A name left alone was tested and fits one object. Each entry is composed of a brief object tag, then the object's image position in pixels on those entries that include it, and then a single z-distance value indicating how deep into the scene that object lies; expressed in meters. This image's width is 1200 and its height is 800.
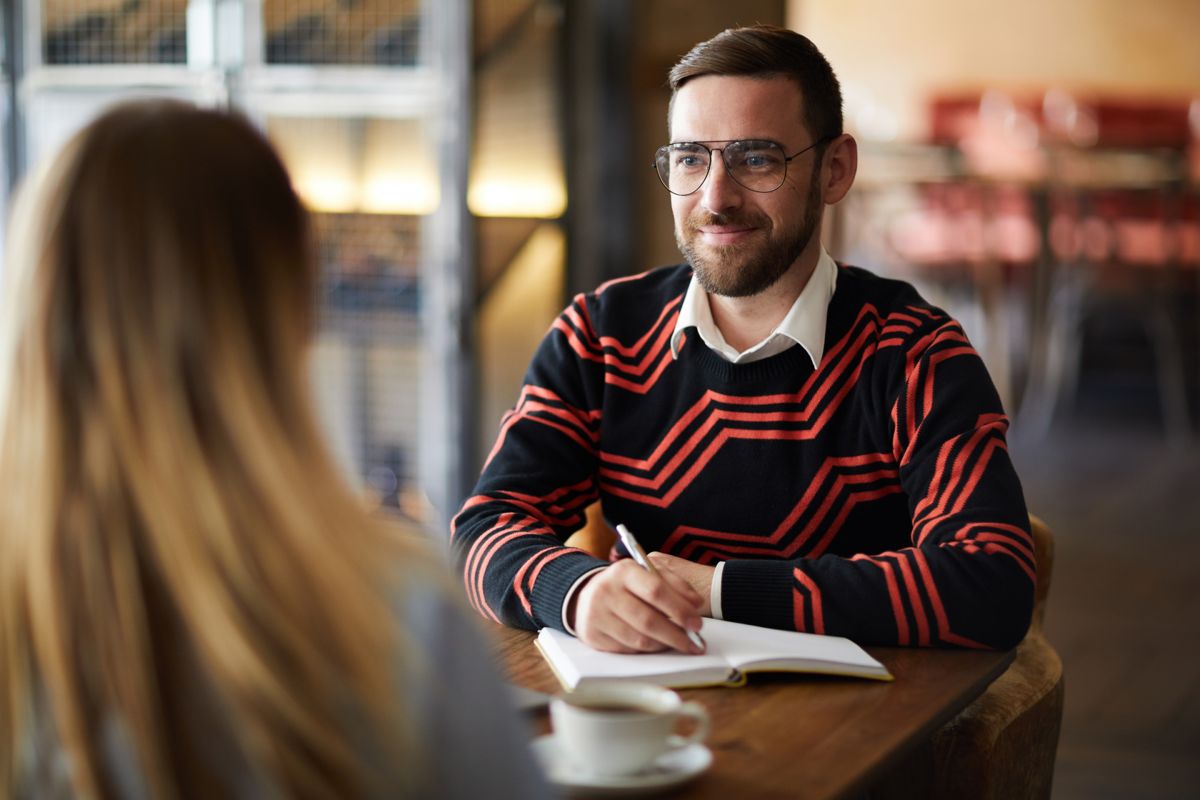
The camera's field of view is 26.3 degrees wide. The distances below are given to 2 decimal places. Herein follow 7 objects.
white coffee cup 1.95
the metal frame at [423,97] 4.19
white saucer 1.94
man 2.40
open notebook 2.15
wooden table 1.99
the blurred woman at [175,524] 1.49
